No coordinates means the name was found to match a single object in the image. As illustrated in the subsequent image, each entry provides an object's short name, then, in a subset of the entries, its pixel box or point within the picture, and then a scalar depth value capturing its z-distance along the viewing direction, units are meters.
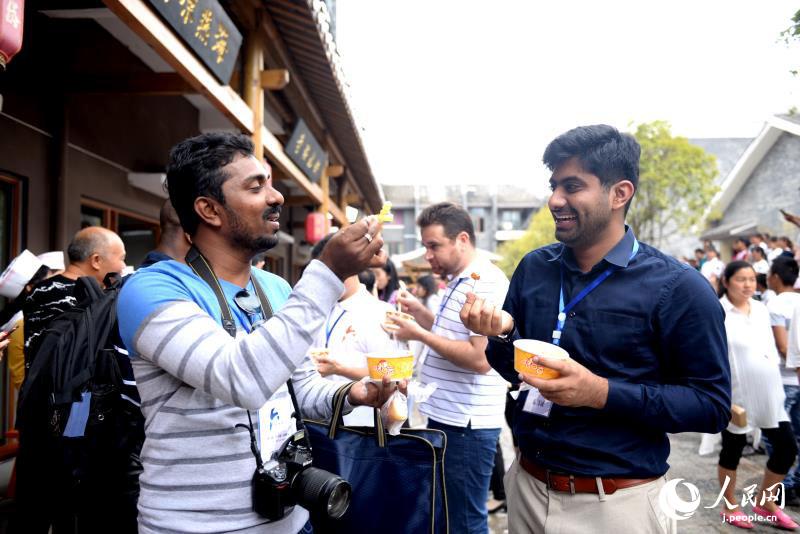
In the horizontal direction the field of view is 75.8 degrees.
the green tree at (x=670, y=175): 20.39
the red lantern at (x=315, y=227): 8.57
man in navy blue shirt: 1.63
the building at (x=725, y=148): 33.88
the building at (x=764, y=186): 19.50
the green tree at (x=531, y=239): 31.27
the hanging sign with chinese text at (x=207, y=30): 3.35
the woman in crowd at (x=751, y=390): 4.01
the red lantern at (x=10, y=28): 2.05
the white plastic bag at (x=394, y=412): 1.85
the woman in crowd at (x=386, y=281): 6.57
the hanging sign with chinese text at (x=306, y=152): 6.89
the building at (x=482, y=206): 44.31
